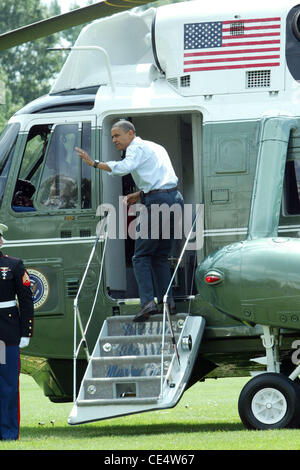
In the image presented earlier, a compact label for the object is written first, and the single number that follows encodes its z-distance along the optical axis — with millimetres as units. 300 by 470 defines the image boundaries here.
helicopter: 19781
